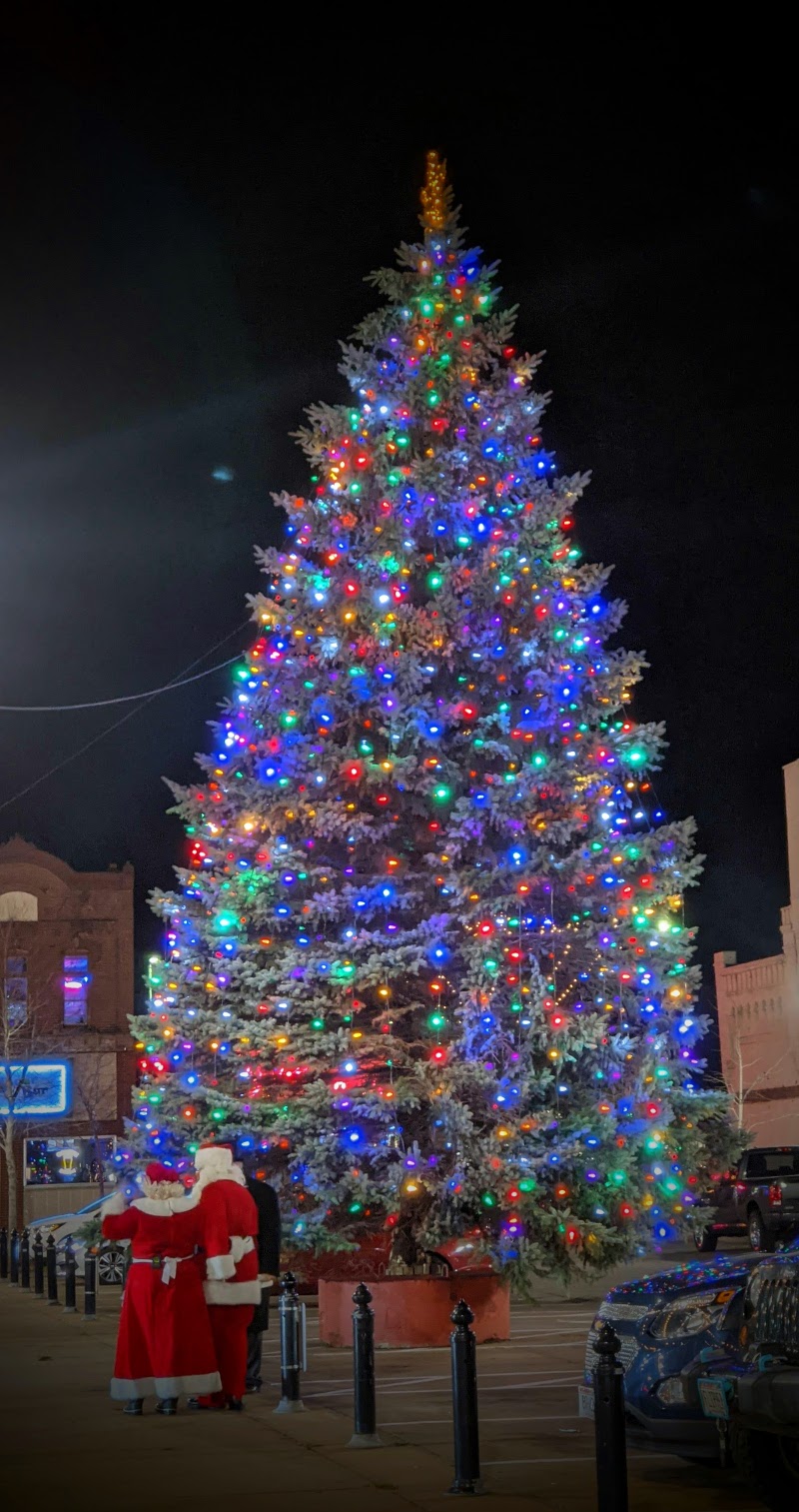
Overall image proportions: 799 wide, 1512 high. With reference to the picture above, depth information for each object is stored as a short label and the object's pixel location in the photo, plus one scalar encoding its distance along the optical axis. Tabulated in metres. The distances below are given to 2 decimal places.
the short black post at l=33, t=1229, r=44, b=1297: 24.16
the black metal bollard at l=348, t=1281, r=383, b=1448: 10.02
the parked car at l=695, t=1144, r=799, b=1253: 27.09
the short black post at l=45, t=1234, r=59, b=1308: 22.97
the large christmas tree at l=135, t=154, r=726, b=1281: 16.83
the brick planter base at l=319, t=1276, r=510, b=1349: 15.59
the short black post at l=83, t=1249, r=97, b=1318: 20.61
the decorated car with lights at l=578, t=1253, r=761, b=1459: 8.98
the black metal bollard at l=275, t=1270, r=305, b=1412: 11.67
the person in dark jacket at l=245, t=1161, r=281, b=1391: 13.45
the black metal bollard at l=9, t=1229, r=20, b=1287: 28.12
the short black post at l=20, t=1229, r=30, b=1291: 25.69
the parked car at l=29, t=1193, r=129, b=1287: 26.83
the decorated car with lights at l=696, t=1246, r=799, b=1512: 7.11
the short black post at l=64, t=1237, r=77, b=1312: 21.52
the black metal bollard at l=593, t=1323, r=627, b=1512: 6.86
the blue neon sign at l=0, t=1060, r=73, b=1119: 51.94
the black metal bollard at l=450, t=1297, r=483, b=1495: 8.50
